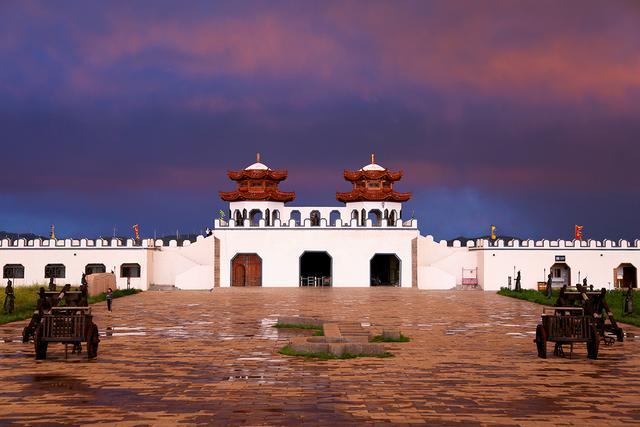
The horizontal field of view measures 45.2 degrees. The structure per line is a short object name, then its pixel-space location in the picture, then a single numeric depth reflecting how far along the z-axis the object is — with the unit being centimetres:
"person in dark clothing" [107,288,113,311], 2825
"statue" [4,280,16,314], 2483
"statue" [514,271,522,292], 4234
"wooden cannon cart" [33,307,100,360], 1405
